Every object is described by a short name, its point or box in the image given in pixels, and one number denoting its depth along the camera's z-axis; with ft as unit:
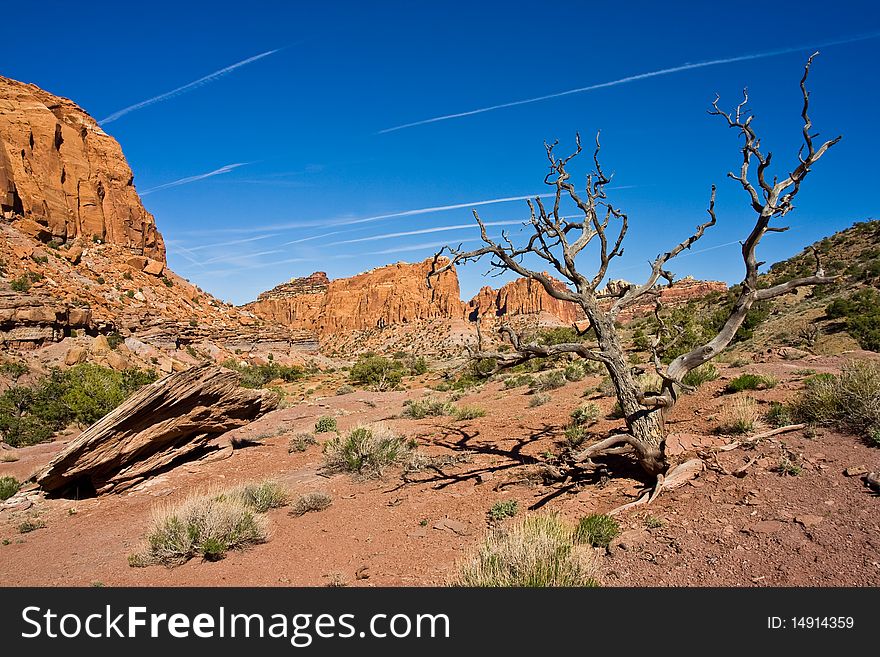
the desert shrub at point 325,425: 44.04
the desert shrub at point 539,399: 42.40
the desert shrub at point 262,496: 25.34
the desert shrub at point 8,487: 32.37
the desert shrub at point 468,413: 41.83
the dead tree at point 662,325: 19.70
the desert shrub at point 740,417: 22.41
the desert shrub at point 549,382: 49.52
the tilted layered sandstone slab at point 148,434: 30.99
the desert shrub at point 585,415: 32.53
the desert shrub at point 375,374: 99.73
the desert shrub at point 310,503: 24.57
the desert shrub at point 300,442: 38.81
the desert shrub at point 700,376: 34.35
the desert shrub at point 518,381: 58.63
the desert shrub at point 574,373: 52.95
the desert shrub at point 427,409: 46.34
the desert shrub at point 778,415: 21.94
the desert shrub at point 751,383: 29.76
